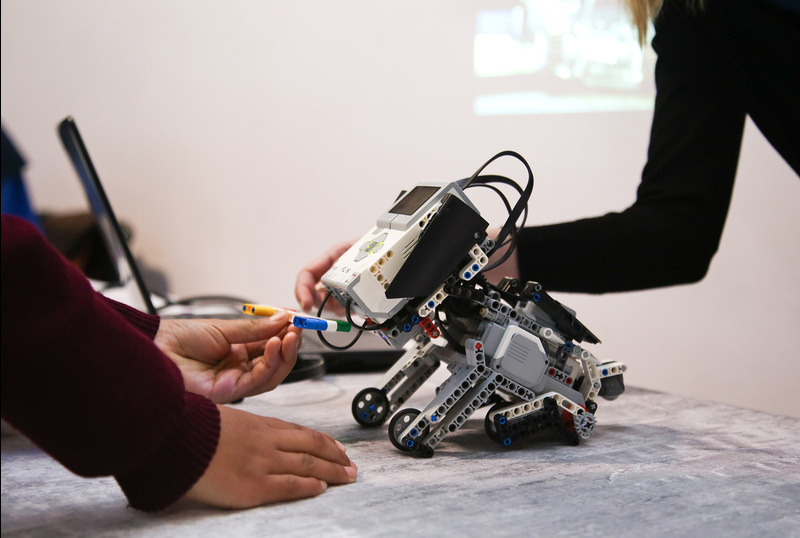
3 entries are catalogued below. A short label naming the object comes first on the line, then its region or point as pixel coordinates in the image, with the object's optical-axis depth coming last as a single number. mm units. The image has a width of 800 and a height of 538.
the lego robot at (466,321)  692
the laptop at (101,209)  1177
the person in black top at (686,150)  956
